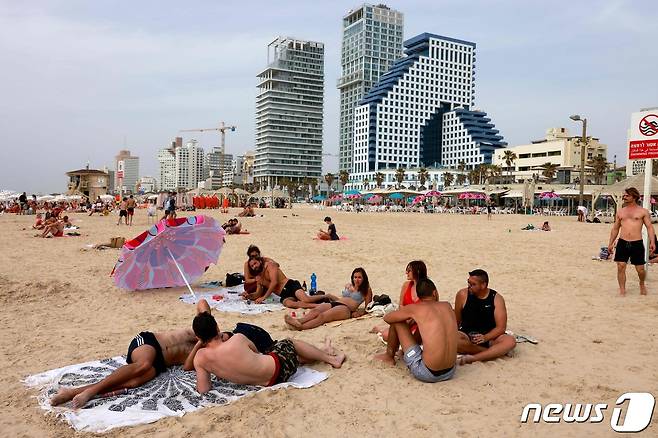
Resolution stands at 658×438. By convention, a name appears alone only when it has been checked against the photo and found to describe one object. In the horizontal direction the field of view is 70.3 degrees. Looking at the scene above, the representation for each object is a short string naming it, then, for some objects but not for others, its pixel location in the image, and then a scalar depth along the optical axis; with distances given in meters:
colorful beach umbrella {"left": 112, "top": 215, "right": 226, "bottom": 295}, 6.48
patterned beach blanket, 3.29
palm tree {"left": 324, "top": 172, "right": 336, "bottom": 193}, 112.06
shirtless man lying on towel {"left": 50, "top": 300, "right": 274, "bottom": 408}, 3.55
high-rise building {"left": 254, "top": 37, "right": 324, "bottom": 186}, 141.12
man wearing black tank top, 4.37
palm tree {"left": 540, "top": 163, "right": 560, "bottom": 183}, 61.76
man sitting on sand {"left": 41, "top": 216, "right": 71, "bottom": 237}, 15.16
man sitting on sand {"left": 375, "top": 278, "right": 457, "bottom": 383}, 3.79
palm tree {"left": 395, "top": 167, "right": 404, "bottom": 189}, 96.80
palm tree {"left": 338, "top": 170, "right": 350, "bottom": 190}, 106.45
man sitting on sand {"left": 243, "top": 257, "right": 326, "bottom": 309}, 6.64
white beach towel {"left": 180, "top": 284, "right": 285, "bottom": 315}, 6.37
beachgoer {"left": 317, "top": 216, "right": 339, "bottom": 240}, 15.34
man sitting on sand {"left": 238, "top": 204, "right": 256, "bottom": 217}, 28.94
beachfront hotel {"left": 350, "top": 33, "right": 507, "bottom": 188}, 124.31
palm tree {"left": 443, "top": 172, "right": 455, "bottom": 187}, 84.94
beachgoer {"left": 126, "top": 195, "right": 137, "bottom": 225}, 21.20
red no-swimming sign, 8.92
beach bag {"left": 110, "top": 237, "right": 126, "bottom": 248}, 12.71
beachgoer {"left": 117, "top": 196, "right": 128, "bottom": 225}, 21.17
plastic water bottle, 7.34
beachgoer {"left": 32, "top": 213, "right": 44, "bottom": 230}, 17.52
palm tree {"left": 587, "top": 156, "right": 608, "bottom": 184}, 60.31
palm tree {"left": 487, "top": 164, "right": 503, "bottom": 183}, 74.75
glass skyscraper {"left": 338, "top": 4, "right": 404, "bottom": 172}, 162.62
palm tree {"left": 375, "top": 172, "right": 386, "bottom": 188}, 97.15
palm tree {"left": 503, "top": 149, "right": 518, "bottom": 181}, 80.50
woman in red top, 4.57
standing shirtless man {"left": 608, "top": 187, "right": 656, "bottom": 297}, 7.14
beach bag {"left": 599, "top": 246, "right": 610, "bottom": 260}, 11.07
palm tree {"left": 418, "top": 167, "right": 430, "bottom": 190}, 91.85
